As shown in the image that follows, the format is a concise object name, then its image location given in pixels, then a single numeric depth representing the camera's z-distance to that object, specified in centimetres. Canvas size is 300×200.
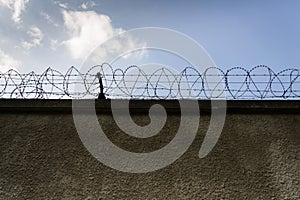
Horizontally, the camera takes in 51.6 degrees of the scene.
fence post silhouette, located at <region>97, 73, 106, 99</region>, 331
